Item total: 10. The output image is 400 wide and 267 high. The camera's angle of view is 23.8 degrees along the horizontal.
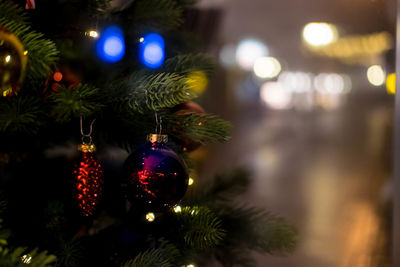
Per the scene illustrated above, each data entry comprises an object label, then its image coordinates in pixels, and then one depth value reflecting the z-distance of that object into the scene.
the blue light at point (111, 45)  0.91
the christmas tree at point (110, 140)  0.87
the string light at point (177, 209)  0.94
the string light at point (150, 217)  0.96
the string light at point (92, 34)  0.91
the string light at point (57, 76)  0.90
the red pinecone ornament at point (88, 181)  0.89
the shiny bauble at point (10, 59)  0.80
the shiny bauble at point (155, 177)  0.87
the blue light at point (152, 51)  0.91
